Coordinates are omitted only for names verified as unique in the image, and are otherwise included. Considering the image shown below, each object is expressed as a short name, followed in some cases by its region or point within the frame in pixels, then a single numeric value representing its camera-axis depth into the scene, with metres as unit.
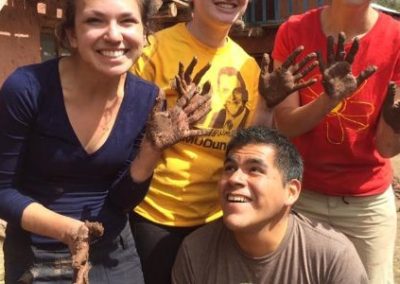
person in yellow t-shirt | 2.45
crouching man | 2.30
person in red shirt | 2.51
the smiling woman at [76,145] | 1.92
